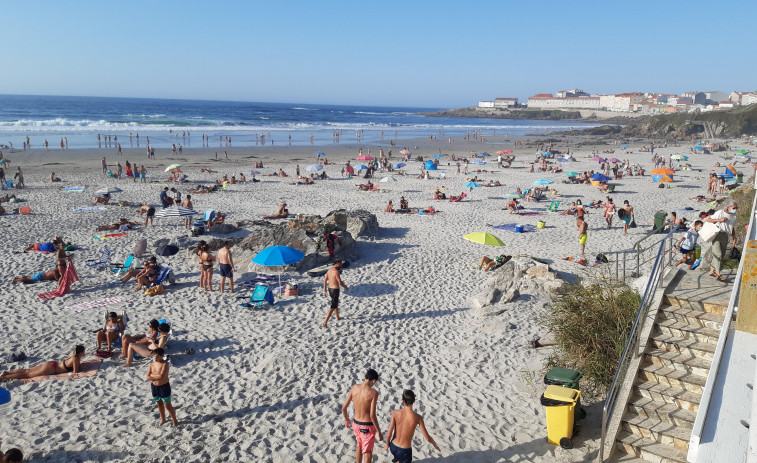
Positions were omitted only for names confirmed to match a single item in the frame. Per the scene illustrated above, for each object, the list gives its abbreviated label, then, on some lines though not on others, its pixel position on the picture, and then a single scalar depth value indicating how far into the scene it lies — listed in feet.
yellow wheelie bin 17.31
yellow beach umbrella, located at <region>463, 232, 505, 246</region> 41.34
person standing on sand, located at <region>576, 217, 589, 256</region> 44.65
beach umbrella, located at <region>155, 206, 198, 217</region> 50.01
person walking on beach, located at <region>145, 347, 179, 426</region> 19.42
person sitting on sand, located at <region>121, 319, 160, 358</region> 25.58
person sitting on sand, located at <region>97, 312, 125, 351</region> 26.27
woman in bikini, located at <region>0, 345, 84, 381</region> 23.35
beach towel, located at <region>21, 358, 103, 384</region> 23.30
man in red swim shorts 16.83
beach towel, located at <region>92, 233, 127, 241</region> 49.25
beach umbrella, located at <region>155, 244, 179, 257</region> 43.21
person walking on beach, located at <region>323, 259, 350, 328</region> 30.17
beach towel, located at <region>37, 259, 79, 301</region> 34.00
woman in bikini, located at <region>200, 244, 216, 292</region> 35.01
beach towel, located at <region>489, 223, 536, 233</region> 54.87
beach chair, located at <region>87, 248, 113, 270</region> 40.68
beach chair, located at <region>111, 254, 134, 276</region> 39.17
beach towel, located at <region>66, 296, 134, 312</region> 32.35
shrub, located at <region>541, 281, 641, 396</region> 19.48
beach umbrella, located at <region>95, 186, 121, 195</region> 67.05
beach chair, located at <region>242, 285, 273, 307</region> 32.99
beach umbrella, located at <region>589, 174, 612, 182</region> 82.03
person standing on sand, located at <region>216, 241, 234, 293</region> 35.06
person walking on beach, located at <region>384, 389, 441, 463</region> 16.06
